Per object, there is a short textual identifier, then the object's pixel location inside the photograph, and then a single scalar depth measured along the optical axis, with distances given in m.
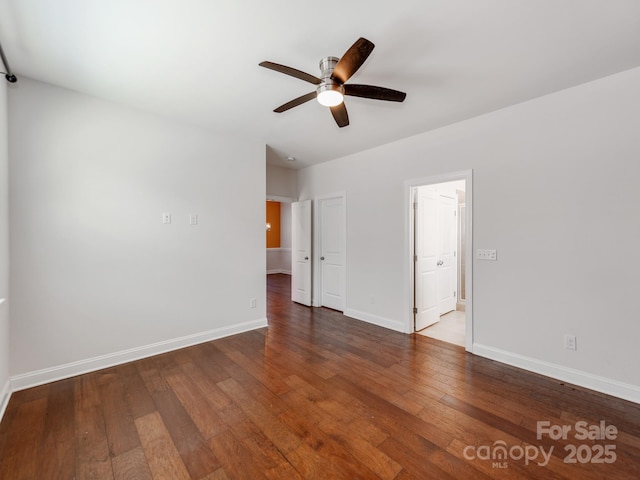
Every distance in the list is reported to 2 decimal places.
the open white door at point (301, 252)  5.24
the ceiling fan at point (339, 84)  1.69
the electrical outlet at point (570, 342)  2.49
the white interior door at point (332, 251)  4.75
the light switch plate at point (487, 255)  2.96
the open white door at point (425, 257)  3.83
